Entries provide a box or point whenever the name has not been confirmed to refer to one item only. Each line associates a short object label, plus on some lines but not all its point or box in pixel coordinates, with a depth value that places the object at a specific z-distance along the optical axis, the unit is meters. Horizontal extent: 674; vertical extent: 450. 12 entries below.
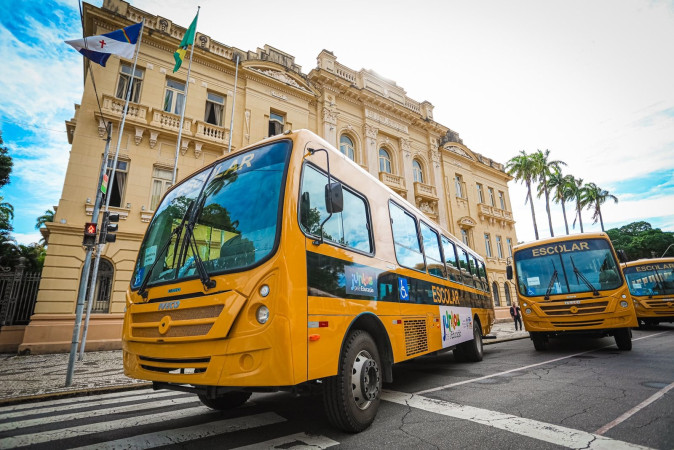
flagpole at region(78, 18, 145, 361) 9.51
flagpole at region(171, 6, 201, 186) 13.36
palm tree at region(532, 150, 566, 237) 31.67
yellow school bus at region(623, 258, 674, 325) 13.88
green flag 13.12
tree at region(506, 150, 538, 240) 31.48
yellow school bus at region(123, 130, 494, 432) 2.63
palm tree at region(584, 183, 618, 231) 44.56
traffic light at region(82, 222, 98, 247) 6.84
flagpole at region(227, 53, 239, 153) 15.24
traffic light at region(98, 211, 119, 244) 7.48
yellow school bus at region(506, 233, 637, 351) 7.77
